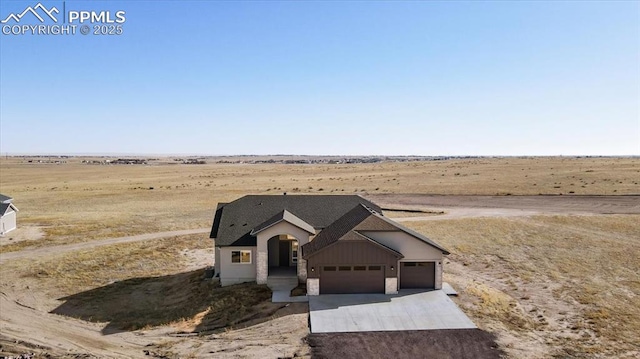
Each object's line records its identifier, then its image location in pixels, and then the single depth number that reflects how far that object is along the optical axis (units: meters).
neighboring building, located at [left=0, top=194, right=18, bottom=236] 49.31
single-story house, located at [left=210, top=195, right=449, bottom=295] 28.56
